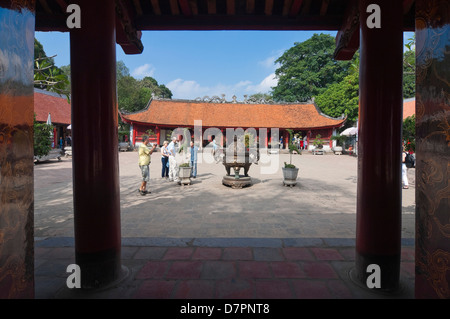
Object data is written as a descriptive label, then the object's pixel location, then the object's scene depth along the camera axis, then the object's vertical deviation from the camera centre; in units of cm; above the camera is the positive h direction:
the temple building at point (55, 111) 2234 +367
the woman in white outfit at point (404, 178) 729 -86
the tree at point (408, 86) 2661 +637
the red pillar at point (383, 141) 220 +7
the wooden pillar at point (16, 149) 126 +1
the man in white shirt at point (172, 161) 844 -35
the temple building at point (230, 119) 2534 +317
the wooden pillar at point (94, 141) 218 +8
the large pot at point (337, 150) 2343 -9
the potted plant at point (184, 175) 790 -75
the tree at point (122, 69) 4541 +1447
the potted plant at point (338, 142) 2348 +68
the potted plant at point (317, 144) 2342 +47
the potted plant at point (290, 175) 778 -76
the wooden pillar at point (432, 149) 133 +0
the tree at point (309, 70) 3531 +1099
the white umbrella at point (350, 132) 2235 +151
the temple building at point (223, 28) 133 +23
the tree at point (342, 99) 2462 +528
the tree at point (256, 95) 2922 +1069
